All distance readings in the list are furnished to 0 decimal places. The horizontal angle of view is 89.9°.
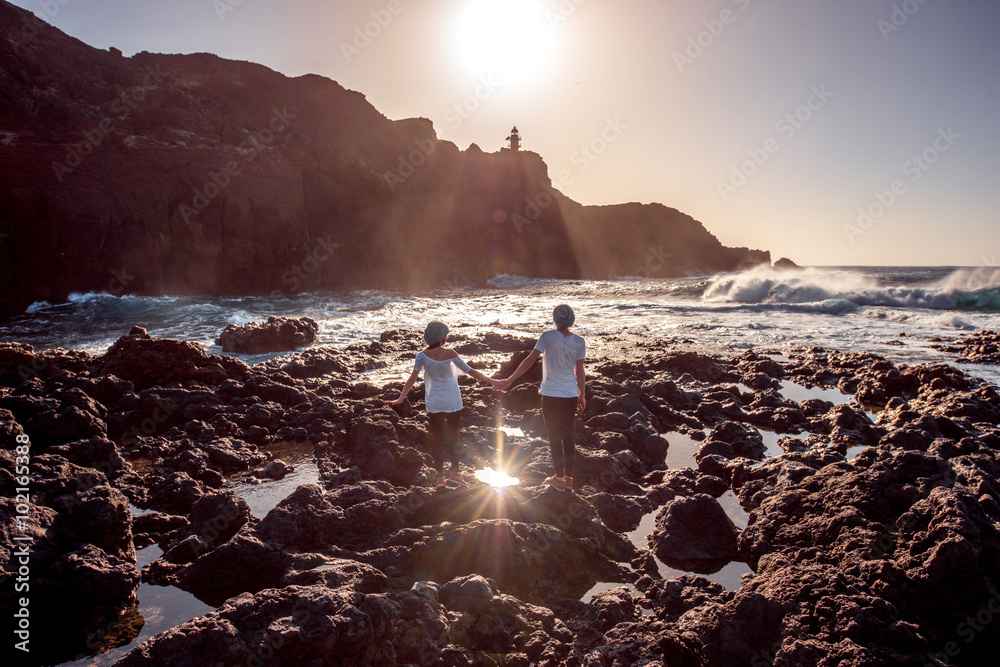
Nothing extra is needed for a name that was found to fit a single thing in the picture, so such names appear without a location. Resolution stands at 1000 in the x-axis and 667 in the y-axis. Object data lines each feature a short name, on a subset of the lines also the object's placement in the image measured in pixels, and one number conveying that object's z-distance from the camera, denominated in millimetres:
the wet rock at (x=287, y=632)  2221
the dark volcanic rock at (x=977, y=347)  11016
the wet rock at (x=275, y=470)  5281
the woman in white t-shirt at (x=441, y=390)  4777
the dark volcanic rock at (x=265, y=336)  12898
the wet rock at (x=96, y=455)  4781
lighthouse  80112
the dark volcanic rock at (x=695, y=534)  3762
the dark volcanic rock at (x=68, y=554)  2740
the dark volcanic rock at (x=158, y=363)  8039
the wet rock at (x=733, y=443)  5719
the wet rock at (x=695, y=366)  9749
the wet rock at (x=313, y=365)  9906
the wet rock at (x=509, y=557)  3324
